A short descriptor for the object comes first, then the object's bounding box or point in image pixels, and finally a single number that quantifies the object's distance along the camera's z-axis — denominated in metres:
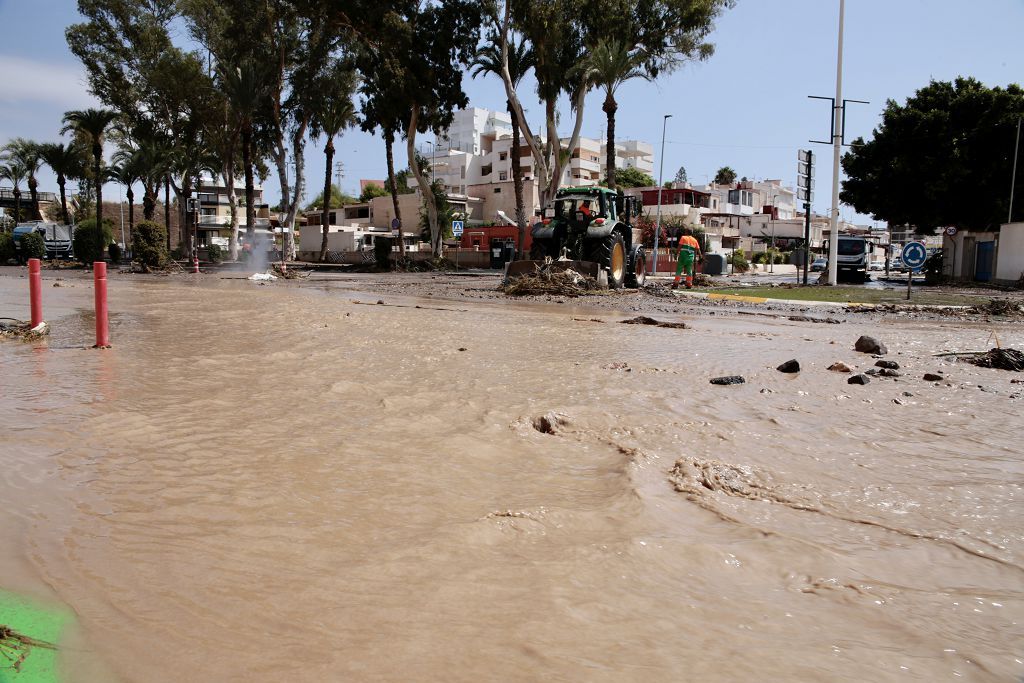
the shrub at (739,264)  46.91
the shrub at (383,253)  37.91
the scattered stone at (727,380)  6.16
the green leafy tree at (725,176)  106.94
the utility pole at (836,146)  26.50
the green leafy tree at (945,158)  31.50
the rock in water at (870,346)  8.48
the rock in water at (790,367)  6.83
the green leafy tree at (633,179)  81.38
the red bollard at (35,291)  8.30
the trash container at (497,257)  41.72
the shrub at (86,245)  36.97
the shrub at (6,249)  37.31
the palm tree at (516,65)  34.31
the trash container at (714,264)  38.66
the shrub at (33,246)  35.22
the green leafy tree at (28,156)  56.75
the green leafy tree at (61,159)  51.78
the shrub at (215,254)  46.01
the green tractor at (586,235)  17.98
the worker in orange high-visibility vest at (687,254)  22.27
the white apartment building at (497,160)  82.62
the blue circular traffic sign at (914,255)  17.73
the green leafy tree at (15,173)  58.12
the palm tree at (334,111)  43.38
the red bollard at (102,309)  7.57
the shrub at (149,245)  29.80
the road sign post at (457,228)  33.81
